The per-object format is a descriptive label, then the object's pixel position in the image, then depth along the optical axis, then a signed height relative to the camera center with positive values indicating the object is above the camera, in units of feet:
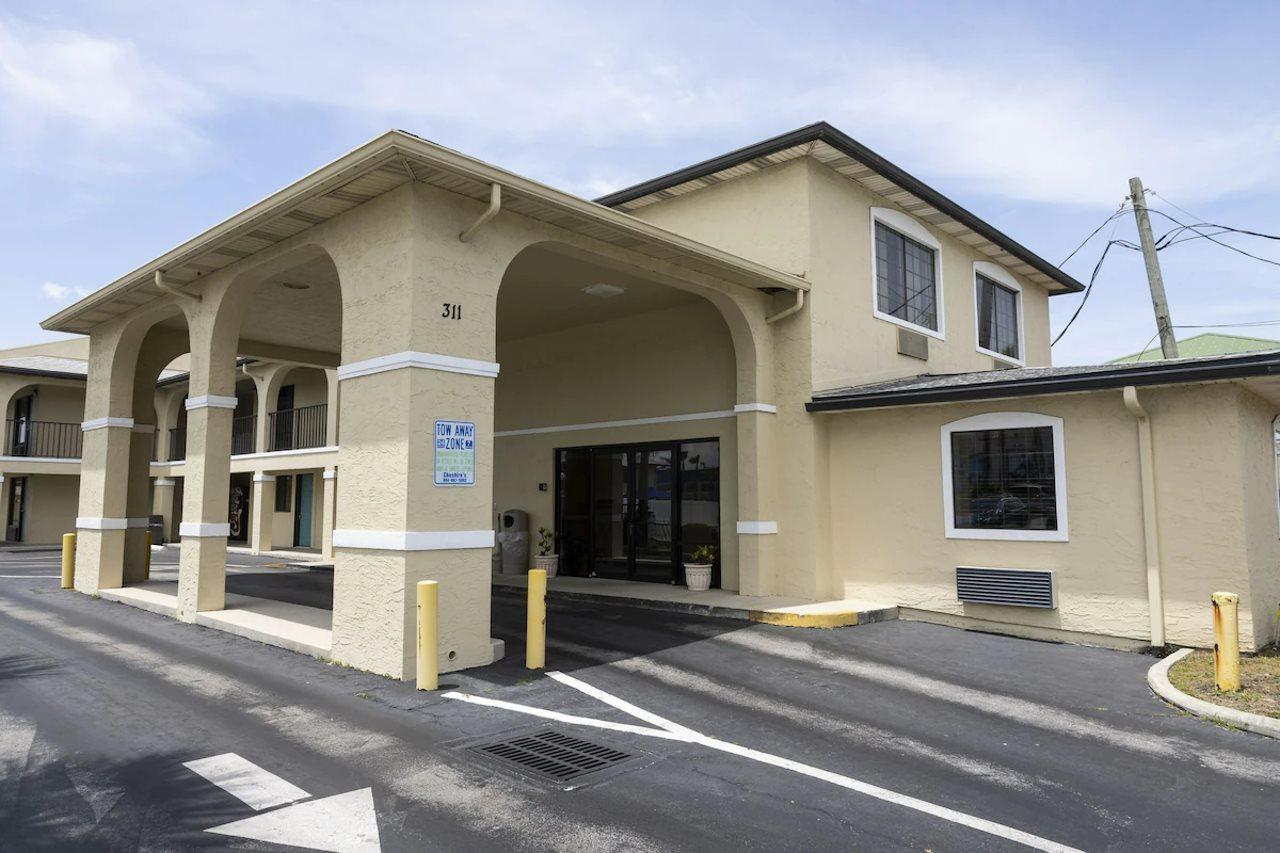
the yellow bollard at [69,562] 46.70 -3.48
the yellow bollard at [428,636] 22.95 -3.80
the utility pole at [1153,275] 49.80 +13.58
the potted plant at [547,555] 49.08 -3.30
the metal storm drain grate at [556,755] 17.07 -5.53
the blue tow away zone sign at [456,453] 25.03 +1.42
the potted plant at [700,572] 41.27 -3.62
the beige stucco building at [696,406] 25.39 +3.91
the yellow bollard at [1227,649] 22.94 -4.17
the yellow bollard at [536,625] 25.62 -3.91
